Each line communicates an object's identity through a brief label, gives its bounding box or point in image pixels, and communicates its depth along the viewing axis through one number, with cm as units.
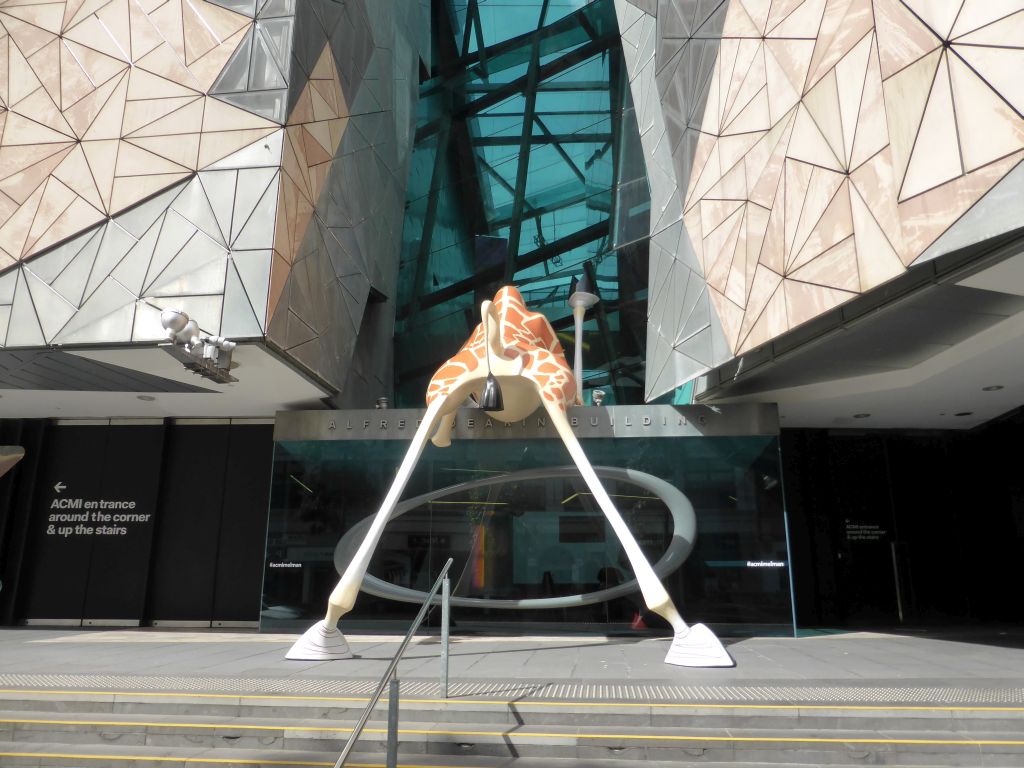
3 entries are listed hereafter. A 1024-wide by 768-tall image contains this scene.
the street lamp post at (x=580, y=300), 1361
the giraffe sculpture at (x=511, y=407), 837
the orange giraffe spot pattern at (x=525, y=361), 991
